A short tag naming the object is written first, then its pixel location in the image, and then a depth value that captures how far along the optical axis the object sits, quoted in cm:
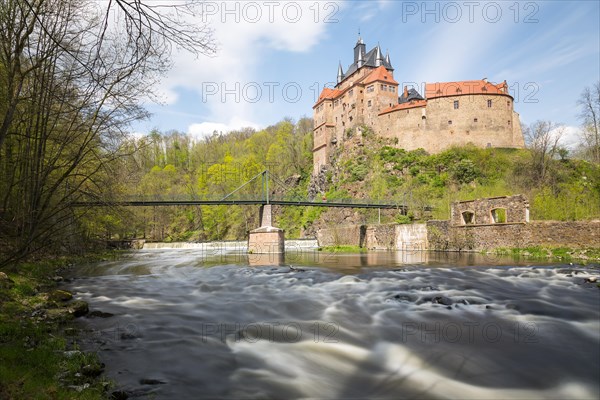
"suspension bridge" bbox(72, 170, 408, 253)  3161
